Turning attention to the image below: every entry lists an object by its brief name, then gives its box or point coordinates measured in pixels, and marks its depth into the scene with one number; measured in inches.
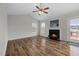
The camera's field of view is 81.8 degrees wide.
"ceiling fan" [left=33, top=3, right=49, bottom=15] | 73.3
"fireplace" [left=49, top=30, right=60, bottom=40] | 94.0
